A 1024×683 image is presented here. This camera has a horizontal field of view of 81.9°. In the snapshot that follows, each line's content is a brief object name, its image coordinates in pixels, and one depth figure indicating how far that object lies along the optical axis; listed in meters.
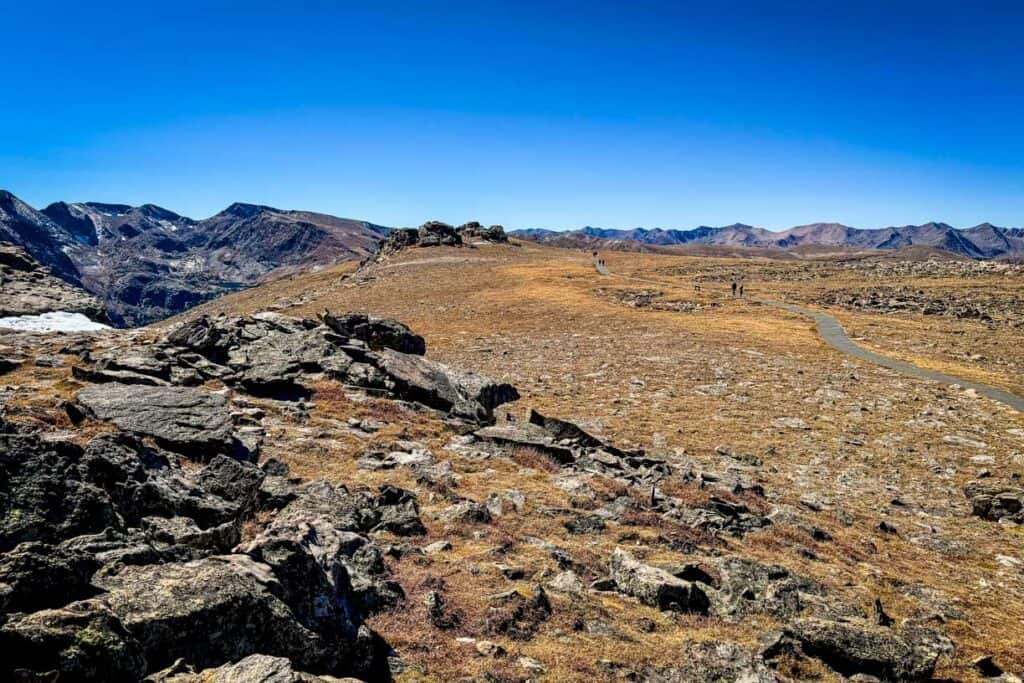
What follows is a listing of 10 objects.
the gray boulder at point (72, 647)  5.59
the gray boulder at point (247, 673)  6.37
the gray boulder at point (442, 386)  27.97
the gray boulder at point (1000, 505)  20.28
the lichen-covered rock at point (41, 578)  6.34
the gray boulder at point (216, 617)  7.01
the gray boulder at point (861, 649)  10.48
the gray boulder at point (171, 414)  17.02
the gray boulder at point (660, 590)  12.20
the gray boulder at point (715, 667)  9.77
